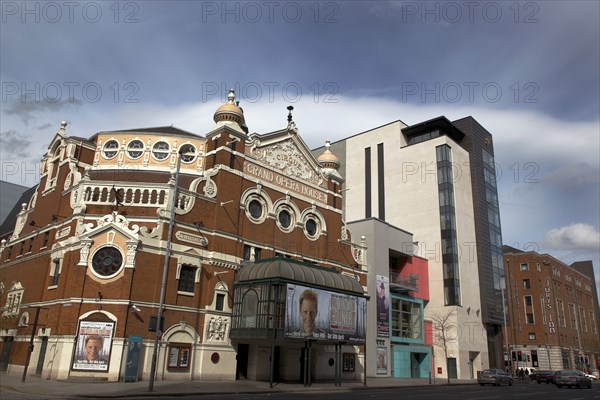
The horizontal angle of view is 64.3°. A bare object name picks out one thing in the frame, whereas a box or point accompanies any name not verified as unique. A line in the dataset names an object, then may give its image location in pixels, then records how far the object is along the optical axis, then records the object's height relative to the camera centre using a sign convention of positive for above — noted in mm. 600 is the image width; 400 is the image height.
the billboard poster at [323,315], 30172 +2470
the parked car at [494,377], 42938 -1579
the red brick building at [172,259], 28141 +5531
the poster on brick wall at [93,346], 26781 -78
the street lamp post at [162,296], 22391 +2503
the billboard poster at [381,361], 45750 -544
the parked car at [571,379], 38906 -1350
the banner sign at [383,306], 47125 +4730
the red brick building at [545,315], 80819 +7954
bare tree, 56312 +3262
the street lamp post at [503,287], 63938 +9750
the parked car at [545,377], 50781 -1560
